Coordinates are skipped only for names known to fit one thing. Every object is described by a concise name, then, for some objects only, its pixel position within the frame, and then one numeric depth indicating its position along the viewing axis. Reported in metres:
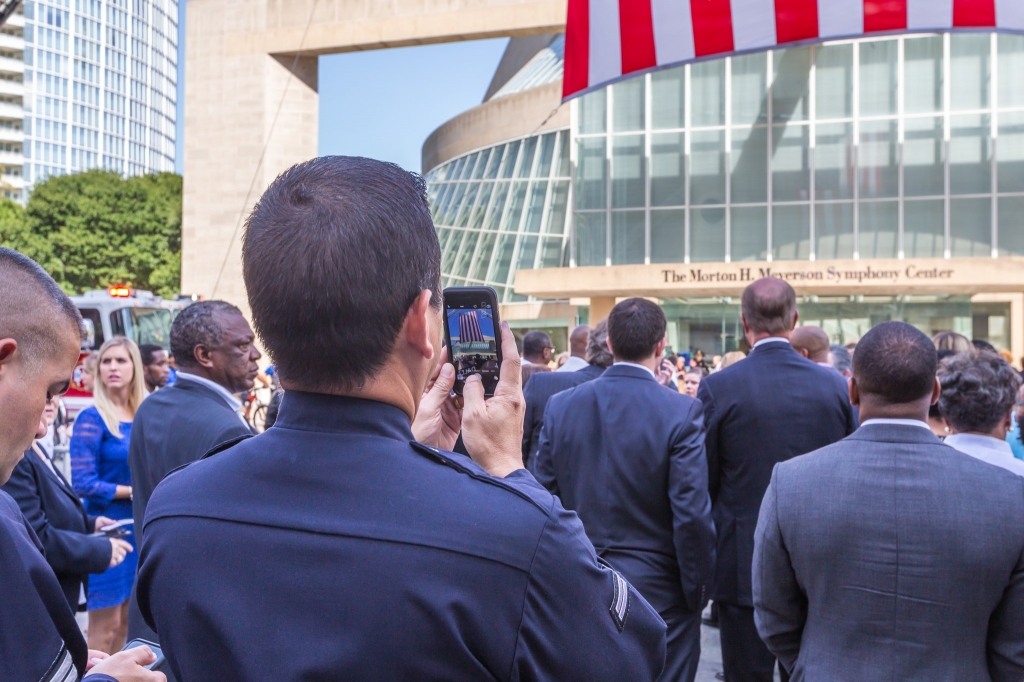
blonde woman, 5.25
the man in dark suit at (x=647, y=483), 4.08
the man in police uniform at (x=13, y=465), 1.52
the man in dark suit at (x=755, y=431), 4.31
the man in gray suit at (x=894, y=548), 2.53
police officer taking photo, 1.19
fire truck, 16.34
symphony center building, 24.47
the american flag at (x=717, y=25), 7.02
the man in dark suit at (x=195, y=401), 3.72
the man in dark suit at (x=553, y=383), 6.06
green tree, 41.38
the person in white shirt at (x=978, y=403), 3.12
